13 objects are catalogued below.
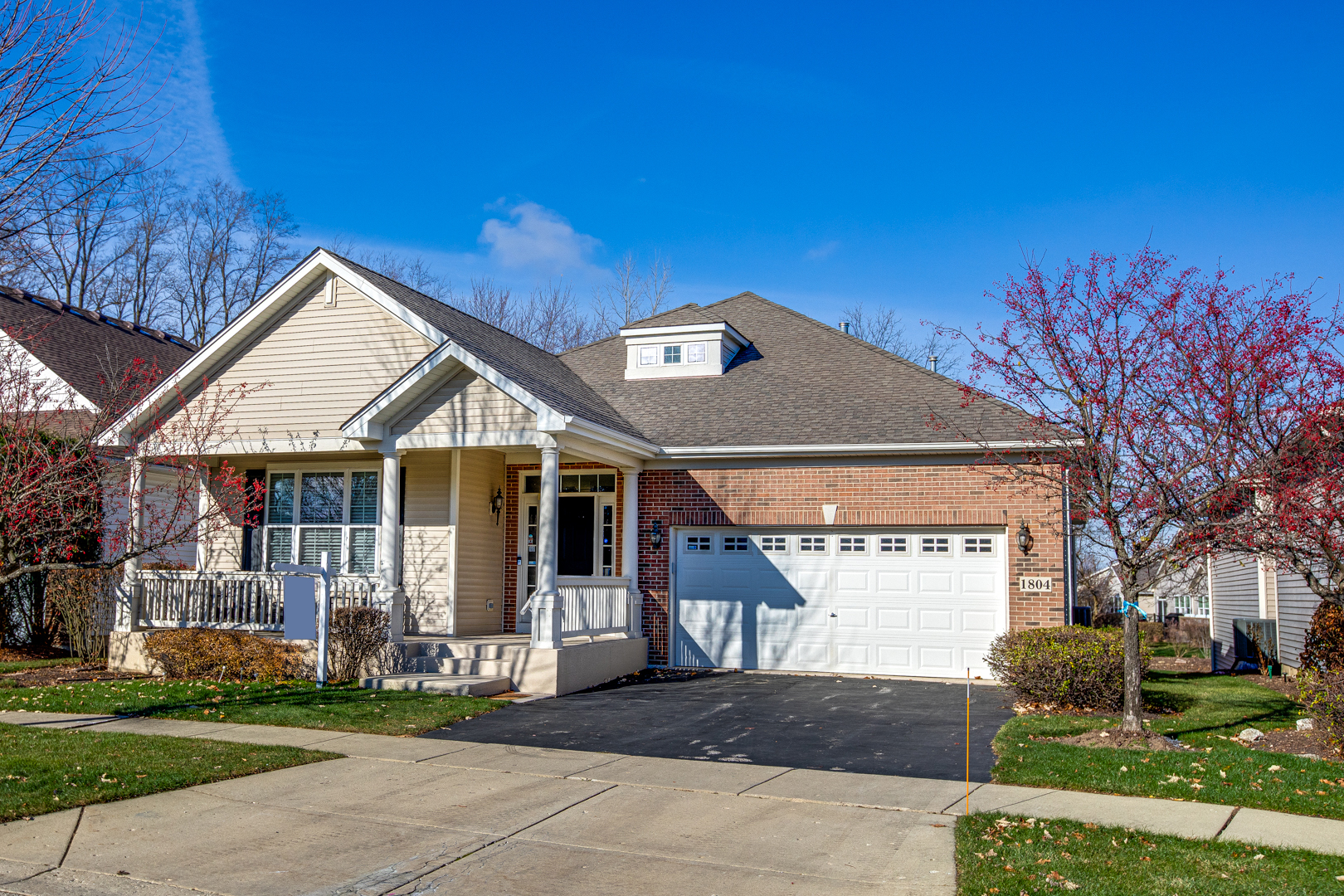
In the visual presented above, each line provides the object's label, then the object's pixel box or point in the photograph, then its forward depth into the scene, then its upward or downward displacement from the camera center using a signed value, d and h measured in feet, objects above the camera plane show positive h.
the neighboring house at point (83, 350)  64.13 +13.37
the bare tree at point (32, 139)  21.67 +8.92
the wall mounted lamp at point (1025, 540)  46.83 +0.06
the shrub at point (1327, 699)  29.32 -4.66
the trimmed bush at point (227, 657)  44.45 -5.37
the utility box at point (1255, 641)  58.80 -6.04
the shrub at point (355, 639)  43.55 -4.40
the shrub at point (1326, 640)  44.52 -4.36
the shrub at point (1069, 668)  37.65 -4.74
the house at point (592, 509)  46.24 +1.53
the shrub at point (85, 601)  49.11 -3.24
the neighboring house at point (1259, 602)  54.24 -3.65
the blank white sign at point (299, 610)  40.78 -2.97
